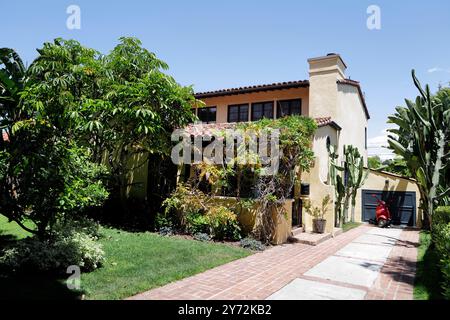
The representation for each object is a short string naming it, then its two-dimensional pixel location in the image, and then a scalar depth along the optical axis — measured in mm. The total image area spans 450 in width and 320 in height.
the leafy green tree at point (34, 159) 5582
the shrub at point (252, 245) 9805
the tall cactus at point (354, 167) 16781
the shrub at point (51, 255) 6441
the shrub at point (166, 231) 11336
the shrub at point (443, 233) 4707
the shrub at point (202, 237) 10570
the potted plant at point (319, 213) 12875
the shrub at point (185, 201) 11500
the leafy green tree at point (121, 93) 10758
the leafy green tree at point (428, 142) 11148
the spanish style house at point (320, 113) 13227
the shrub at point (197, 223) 11081
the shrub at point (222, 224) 10587
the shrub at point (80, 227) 8504
